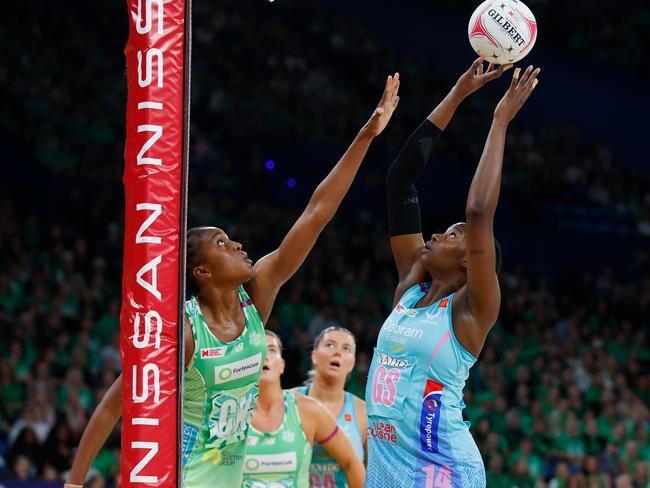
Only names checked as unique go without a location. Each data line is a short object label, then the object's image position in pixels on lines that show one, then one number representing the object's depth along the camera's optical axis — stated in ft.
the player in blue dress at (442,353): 28.19
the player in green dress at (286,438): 38.83
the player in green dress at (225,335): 27.84
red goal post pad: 22.79
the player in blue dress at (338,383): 44.98
